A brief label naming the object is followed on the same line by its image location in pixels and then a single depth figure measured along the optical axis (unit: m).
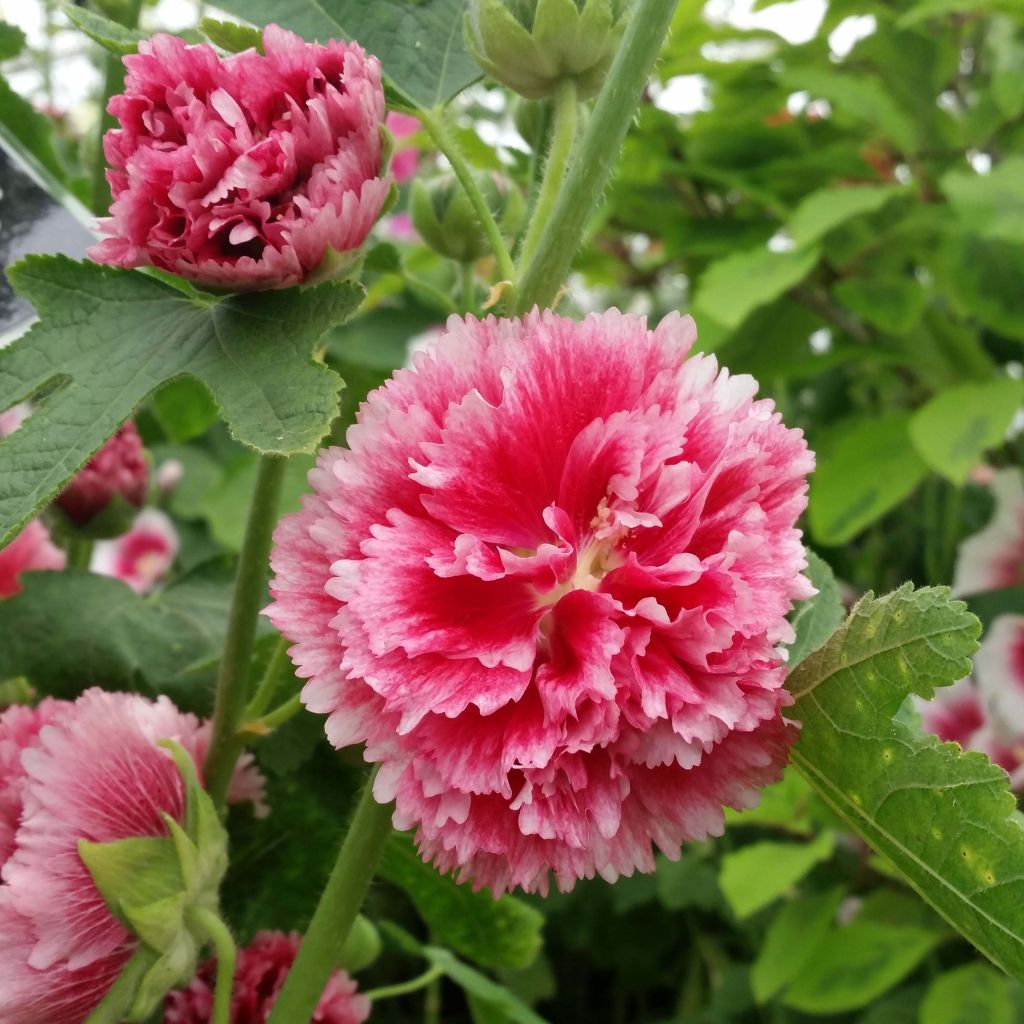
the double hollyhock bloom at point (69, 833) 0.40
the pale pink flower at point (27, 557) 0.67
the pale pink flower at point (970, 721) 0.86
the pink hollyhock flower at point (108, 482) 0.67
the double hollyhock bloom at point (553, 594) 0.32
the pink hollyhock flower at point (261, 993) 0.45
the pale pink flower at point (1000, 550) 1.02
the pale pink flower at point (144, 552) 1.19
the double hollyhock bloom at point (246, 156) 0.37
